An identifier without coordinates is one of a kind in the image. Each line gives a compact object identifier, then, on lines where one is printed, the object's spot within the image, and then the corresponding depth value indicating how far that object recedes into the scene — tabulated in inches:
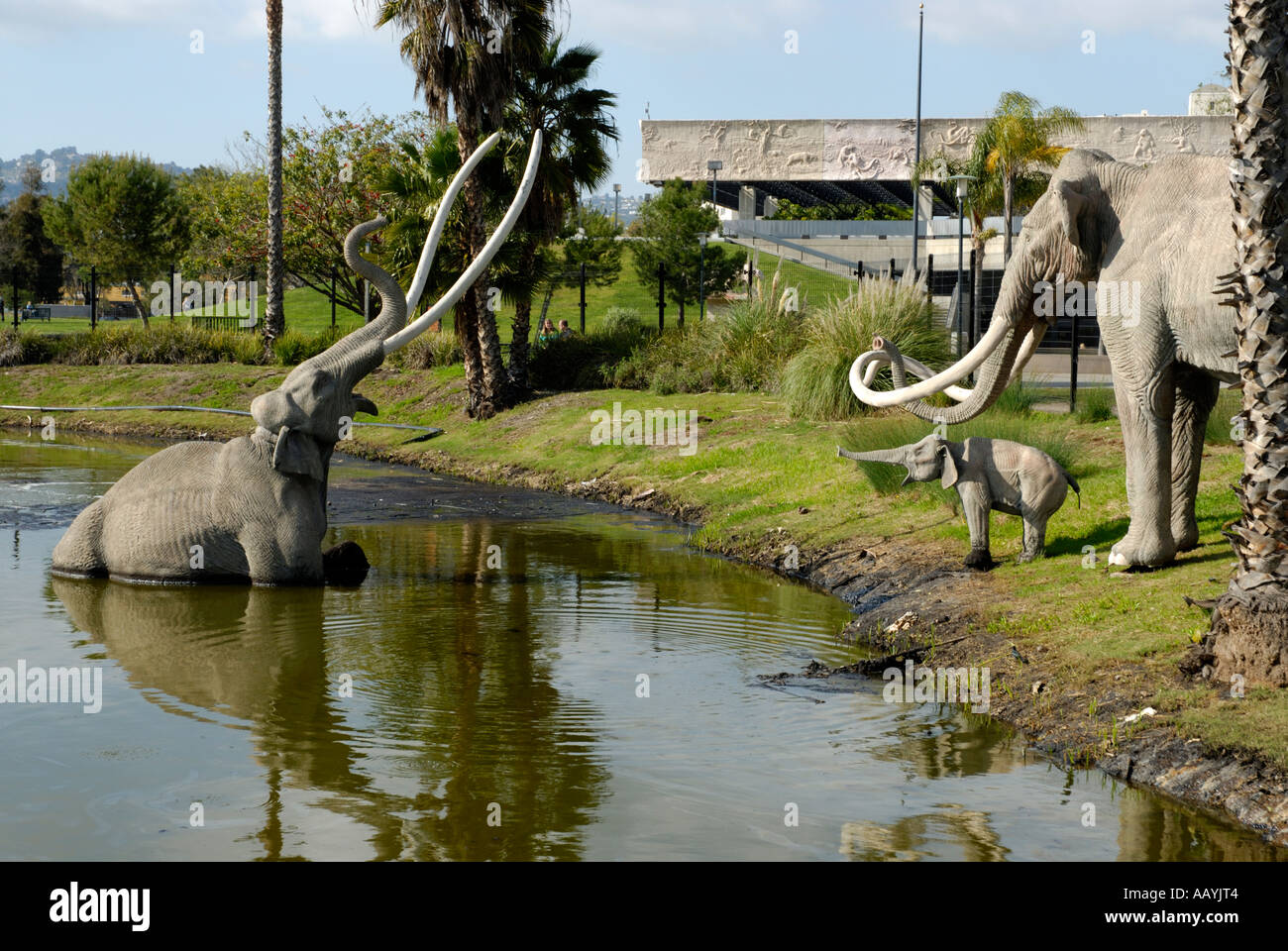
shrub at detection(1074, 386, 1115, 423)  621.0
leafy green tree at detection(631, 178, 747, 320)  1866.4
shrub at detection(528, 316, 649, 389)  967.6
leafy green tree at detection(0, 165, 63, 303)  2630.4
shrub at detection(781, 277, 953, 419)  700.0
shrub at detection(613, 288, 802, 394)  858.1
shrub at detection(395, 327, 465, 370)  1058.1
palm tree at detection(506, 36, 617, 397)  906.1
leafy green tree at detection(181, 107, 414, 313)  1610.5
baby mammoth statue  400.8
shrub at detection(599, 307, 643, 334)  1045.3
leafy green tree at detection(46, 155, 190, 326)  1974.7
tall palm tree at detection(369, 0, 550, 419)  853.2
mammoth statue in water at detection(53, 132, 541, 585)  420.2
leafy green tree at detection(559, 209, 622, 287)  1804.9
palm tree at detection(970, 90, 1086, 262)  1501.0
